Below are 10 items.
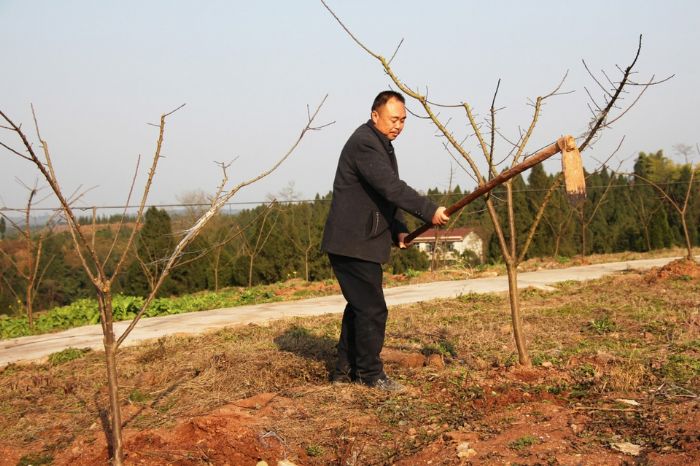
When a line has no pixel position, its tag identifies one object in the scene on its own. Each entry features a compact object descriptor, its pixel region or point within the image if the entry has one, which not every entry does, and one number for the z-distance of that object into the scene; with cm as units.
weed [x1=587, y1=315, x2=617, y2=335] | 585
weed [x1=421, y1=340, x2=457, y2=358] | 508
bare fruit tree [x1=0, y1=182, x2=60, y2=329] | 856
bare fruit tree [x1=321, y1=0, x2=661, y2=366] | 410
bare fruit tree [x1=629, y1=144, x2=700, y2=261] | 1171
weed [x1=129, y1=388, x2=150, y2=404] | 428
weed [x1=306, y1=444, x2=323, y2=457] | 318
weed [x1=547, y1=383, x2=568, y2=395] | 375
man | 396
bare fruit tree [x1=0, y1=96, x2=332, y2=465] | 254
